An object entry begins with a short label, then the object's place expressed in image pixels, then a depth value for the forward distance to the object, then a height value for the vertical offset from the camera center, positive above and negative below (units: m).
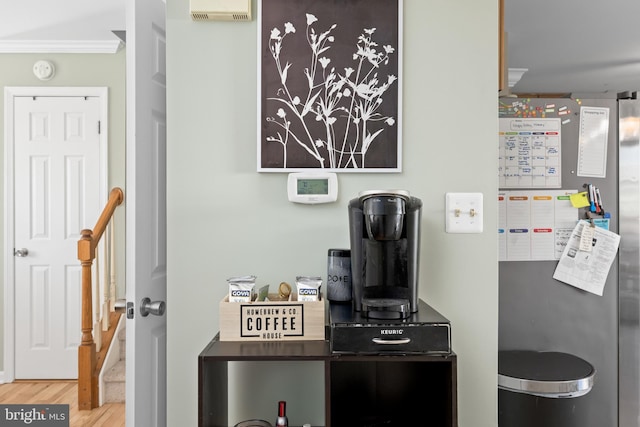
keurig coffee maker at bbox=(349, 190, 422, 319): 1.20 -0.13
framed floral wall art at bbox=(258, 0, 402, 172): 1.49 +0.43
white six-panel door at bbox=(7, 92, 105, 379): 3.56 -0.10
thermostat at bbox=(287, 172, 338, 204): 1.47 +0.06
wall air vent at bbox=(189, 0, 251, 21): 1.45 +0.64
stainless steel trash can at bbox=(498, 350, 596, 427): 1.61 -0.68
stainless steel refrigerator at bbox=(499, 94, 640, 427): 1.83 -0.36
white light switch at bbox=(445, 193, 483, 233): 1.50 -0.02
